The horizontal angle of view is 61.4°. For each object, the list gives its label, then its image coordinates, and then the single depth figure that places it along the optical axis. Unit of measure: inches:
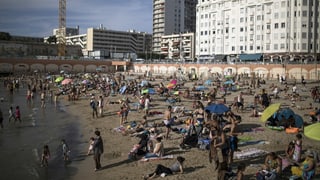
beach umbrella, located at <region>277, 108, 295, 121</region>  548.7
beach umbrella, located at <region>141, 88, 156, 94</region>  1025.5
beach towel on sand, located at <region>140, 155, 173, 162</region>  433.7
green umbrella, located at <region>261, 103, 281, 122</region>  522.5
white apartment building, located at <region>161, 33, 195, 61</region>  3703.0
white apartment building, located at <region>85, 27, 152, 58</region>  4685.7
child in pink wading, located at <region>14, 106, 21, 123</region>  749.6
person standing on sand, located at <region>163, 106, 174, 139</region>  539.3
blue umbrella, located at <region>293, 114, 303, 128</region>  546.8
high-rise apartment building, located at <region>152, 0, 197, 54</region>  4323.8
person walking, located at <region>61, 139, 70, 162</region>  463.3
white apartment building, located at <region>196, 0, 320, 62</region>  2169.7
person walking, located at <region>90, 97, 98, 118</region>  796.8
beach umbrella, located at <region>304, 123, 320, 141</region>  351.7
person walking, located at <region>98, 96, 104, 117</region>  812.6
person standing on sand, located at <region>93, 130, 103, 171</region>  414.2
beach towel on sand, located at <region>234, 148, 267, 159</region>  417.2
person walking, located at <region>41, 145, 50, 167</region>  441.2
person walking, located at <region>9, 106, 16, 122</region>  763.3
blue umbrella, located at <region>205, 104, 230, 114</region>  521.5
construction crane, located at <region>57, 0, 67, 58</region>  4098.0
